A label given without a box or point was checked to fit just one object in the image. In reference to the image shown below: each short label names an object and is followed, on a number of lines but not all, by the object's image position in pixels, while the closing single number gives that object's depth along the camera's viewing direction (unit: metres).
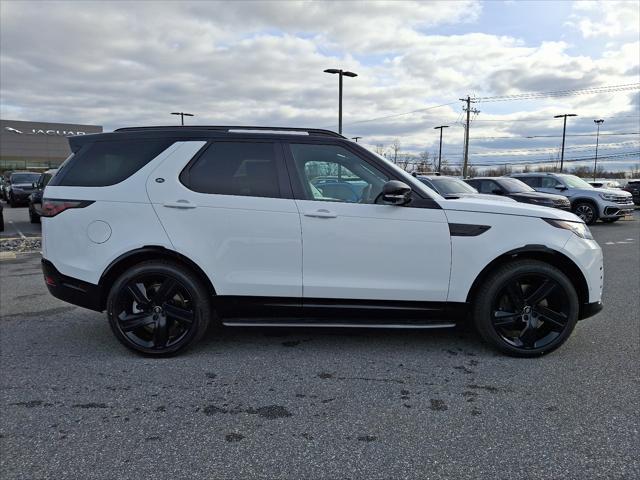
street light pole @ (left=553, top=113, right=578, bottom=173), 52.25
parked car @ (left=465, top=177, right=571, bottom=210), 13.17
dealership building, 71.06
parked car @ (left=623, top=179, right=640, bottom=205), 25.05
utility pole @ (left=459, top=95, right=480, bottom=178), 47.18
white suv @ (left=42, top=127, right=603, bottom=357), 3.73
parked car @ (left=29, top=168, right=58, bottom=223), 14.12
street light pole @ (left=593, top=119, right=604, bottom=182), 63.41
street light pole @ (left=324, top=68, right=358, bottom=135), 25.12
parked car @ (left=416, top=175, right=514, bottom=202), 11.36
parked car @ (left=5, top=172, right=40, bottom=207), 21.38
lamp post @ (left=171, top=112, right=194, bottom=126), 40.47
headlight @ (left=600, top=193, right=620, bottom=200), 15.49
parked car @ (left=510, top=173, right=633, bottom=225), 15.45
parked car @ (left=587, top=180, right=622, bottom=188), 22.16
